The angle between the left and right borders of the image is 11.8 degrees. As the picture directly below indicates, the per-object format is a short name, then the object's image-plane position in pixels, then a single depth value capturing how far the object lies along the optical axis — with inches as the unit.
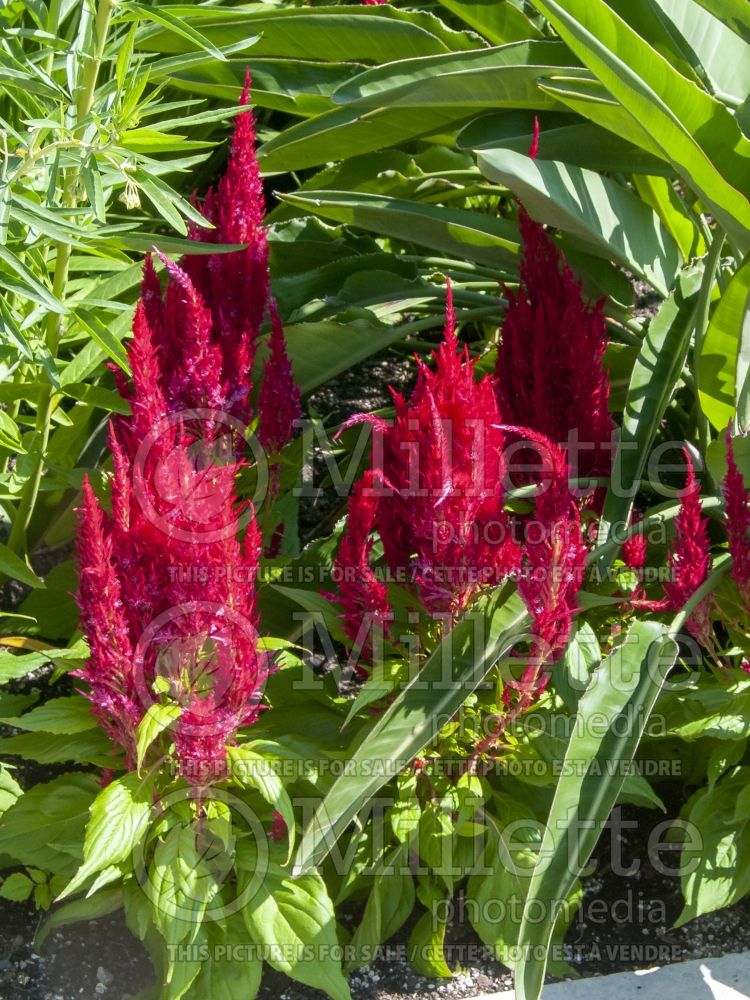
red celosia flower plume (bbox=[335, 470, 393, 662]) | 68.6
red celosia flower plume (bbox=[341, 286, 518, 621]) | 68.1
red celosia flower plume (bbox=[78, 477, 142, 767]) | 67.4
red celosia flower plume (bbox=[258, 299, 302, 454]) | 73.2
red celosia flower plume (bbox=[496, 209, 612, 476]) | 72.1
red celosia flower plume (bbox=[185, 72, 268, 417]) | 73.4
